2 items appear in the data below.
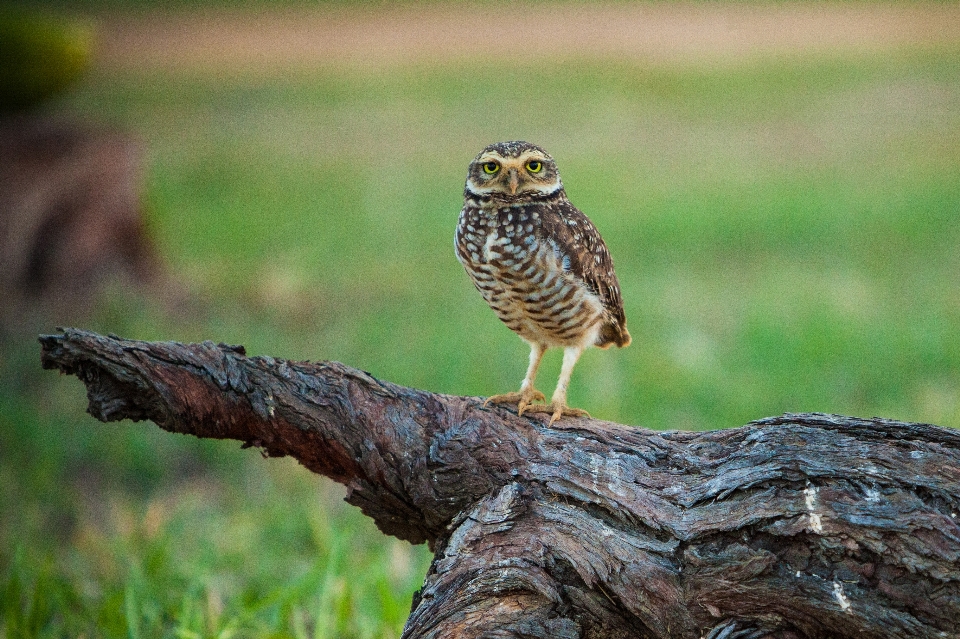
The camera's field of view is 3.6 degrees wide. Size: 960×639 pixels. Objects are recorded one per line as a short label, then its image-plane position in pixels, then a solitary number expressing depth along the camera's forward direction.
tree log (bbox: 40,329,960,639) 11.59
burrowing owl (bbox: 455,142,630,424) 11.77
